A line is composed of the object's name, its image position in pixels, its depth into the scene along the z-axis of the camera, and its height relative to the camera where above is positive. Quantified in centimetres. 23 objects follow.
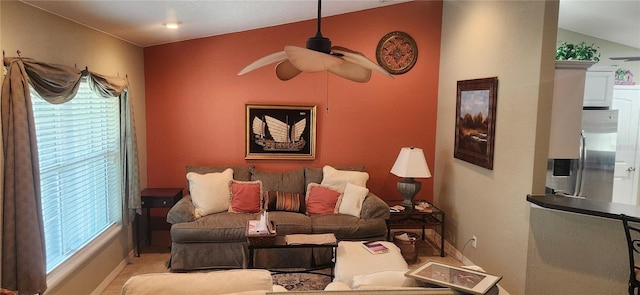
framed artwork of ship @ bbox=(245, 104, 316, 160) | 499 -16
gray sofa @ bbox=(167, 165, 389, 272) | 395 -113
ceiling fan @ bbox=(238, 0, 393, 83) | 184 +30
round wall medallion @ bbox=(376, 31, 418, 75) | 499 +85
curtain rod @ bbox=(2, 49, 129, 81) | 239 +36
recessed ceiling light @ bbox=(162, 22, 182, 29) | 379 +87
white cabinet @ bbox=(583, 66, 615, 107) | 402 +40
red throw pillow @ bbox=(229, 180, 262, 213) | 439 -88
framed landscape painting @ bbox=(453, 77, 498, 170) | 377 +1
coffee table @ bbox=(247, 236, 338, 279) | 342 -108
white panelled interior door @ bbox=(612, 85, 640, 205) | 473 -22
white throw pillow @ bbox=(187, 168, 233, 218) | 429 -82
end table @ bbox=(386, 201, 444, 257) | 453 -113
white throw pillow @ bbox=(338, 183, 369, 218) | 436 -87
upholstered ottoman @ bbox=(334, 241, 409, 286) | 309 -114
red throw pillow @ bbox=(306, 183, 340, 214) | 449 -90
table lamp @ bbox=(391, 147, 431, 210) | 455 -56
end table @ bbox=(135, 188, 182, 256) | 448 -95
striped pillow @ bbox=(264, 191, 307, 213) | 448 -93
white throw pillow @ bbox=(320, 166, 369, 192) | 470 -68
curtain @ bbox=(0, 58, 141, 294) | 222 -40
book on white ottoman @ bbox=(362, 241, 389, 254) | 344 -111
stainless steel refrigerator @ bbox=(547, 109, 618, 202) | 368 -30
